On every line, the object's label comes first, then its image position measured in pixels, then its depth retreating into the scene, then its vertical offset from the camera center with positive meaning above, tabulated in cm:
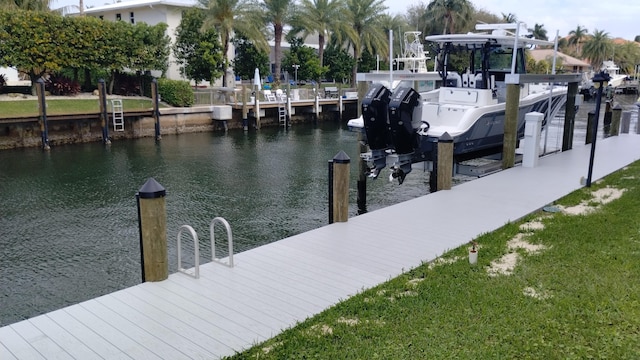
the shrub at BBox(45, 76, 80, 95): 2720 -59
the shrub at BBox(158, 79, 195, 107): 2833 -94
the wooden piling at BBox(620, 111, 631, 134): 1967 -164
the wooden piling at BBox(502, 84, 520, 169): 1248 -106
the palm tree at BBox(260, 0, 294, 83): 3644 +388
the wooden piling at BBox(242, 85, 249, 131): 2903 -178
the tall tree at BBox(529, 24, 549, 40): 9352 +758
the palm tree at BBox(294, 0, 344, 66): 3828 +417
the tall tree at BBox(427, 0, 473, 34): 5303 +604
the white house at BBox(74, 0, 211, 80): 3616 +417
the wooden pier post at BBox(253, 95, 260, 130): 2989 -188
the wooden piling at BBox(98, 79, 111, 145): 2361 -171
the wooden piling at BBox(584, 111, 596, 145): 1648 -159
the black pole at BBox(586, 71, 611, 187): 989 -19
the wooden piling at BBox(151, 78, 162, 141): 2575 -152
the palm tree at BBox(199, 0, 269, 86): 3278 +326
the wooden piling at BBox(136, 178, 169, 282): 584 -165
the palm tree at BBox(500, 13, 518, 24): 6616 +699
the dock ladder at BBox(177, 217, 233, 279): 590 -204
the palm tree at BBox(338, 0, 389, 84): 4288 +391
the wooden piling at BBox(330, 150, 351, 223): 811 -163
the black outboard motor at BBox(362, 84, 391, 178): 1103 -96
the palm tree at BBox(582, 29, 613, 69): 8262 +415
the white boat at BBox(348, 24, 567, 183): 1110 -70
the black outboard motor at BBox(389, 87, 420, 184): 1082 -101
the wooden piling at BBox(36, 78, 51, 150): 2166 -153
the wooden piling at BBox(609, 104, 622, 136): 1856 -147
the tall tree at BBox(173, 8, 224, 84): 3203 +152
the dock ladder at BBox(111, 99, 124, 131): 2481 -179
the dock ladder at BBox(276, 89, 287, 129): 3183 -183
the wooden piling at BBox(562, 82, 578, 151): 1507 -108
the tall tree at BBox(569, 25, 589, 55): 9419 +672
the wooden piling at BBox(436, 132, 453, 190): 1043 -163
